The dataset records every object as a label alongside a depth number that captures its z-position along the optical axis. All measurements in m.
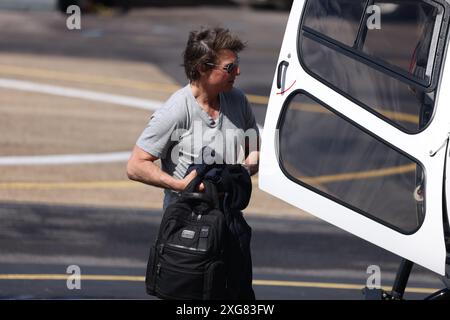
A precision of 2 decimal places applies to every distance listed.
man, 12.16
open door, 11.61
